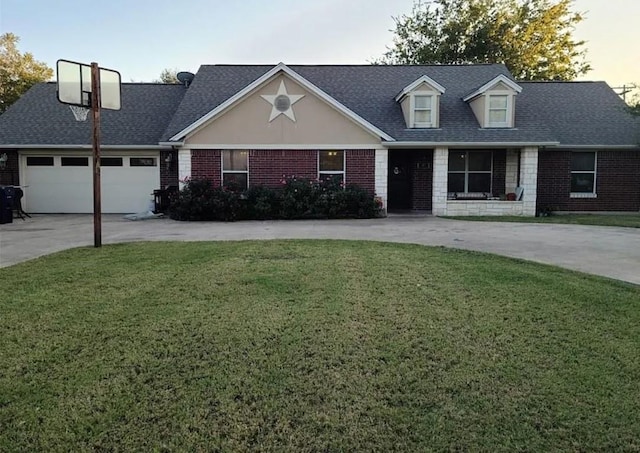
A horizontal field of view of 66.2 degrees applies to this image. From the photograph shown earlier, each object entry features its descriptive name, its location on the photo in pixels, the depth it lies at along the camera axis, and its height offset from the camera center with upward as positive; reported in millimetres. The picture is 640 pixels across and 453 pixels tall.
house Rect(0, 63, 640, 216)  16250 +1611
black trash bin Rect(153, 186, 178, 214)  17016 -391
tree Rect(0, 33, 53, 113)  30703 +7399
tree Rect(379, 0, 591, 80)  30766 +9754
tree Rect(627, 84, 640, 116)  16655 +3050
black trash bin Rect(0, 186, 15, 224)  13719 -510
